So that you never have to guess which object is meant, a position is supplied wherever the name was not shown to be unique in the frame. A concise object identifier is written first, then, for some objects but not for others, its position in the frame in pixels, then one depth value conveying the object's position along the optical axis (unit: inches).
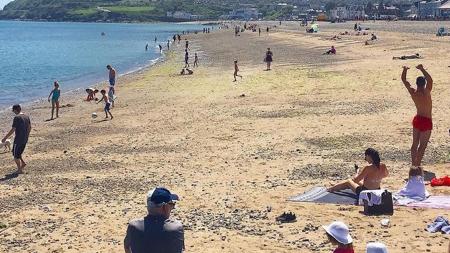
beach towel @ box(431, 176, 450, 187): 419.2
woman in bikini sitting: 394.0
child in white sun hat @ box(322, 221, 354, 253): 237.0
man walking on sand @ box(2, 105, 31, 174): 542.3
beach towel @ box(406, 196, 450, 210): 375.7
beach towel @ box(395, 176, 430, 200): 391.9
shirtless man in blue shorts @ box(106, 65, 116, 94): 970.1
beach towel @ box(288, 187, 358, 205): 400.8
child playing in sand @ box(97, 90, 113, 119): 884.0
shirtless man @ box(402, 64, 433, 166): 433.1
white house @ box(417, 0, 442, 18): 5898.6
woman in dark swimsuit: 1419.8
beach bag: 371.2
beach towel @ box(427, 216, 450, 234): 337.1
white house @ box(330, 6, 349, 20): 7534.5
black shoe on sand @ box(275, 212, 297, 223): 373.7
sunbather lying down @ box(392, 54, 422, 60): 1310.3
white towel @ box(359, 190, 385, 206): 371.6
